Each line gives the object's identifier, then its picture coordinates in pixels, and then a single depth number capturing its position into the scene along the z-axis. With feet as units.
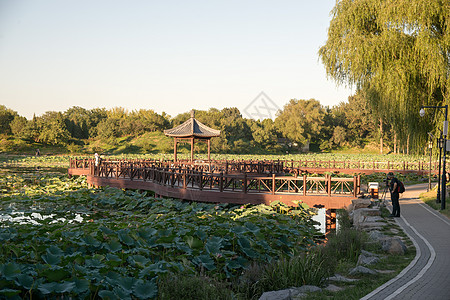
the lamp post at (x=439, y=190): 52.70
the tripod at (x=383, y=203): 51.72
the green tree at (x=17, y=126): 225.76
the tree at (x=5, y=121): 236.84
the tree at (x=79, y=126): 253.32
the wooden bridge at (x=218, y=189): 52.37
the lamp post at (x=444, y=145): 47.90
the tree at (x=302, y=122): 272.31
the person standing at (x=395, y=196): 43.31
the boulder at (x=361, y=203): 46.11
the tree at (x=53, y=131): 215.31
